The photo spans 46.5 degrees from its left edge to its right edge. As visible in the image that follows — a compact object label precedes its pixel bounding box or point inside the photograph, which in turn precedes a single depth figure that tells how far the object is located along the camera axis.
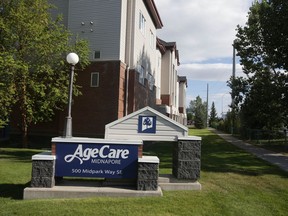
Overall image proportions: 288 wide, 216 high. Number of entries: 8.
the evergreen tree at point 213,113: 102.19
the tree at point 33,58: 16.85
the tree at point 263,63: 18.03
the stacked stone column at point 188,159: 8.45
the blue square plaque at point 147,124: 8.60
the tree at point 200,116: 68.13
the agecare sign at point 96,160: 7.85
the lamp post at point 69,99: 8.24
